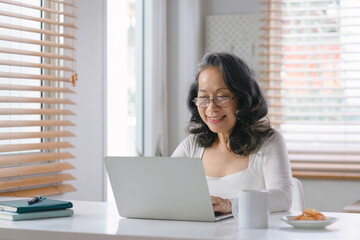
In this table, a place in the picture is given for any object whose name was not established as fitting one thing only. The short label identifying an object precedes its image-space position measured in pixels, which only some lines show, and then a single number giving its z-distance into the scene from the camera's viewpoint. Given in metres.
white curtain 3.66
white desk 1.41
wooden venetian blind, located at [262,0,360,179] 3.66
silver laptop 1.58
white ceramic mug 1.51
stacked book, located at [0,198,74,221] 1.67
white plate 1.50
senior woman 2.12
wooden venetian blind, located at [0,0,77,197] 2.25
